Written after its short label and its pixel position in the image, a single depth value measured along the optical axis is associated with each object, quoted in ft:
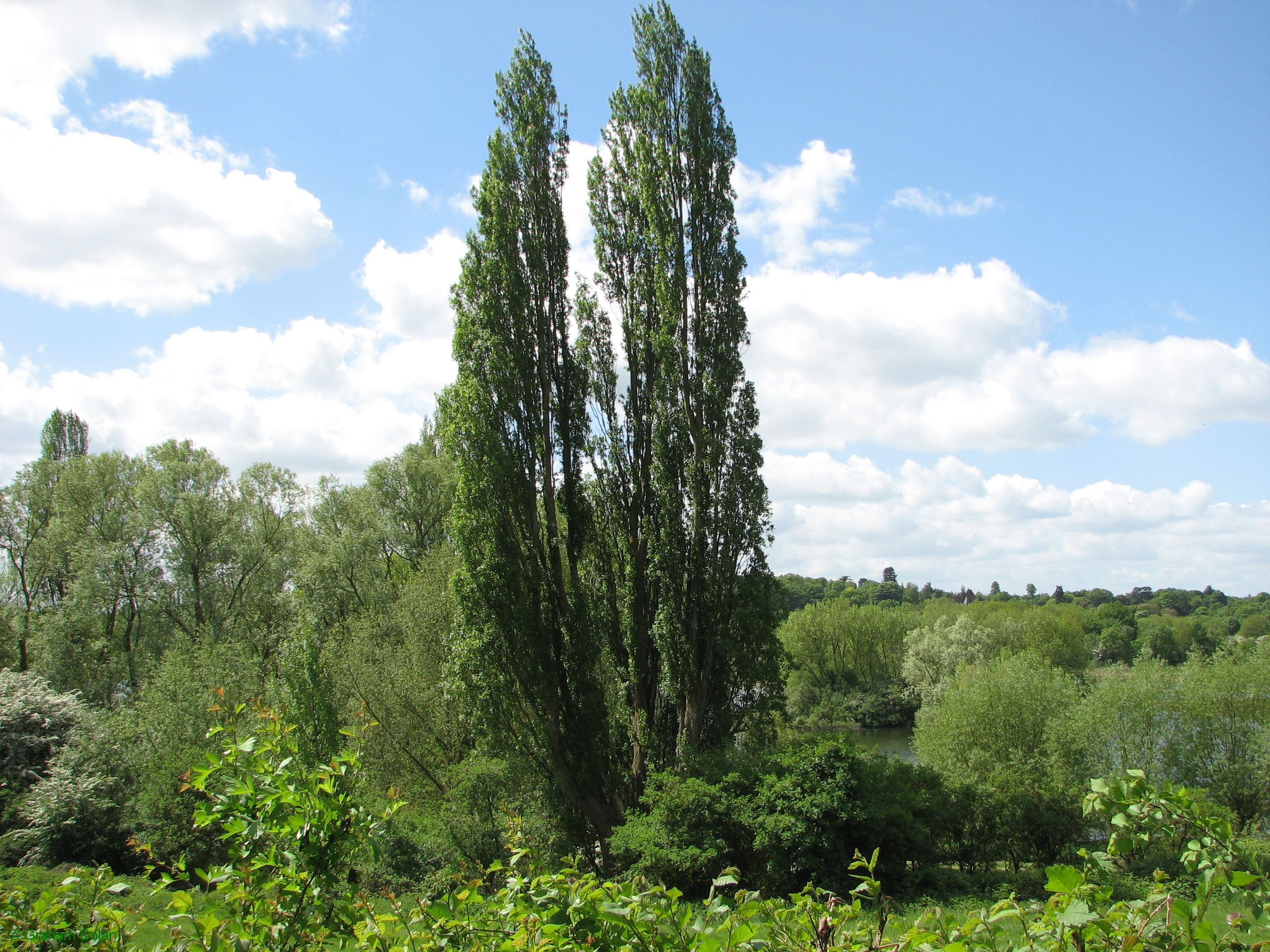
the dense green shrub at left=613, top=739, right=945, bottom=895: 41.98
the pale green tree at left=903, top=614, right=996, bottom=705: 139.23
